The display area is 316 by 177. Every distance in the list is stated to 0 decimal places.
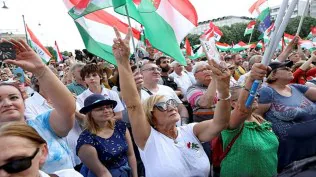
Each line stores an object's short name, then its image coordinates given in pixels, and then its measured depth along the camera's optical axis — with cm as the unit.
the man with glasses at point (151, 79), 304
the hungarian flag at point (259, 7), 774
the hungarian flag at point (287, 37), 1111
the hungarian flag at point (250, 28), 1172
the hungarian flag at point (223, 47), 1519
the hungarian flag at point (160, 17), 260
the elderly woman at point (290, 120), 243
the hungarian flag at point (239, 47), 1701
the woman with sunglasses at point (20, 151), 103
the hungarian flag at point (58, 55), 927
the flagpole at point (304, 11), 258
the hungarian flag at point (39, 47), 517
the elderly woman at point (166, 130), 169
